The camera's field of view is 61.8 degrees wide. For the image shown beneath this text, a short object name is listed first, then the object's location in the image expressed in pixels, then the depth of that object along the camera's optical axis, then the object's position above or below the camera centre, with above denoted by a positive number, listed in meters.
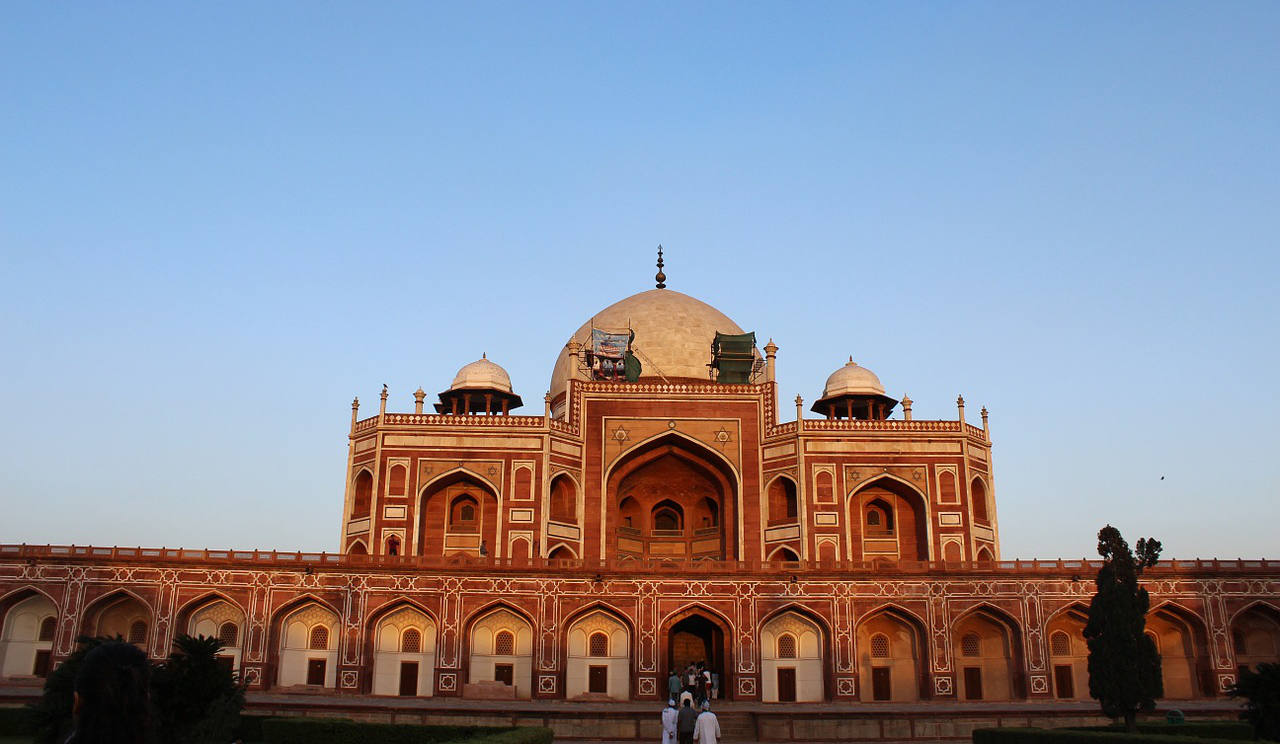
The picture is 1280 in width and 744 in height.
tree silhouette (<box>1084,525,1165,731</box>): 20.62 +0.59
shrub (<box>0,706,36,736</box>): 20.20 -1.02
